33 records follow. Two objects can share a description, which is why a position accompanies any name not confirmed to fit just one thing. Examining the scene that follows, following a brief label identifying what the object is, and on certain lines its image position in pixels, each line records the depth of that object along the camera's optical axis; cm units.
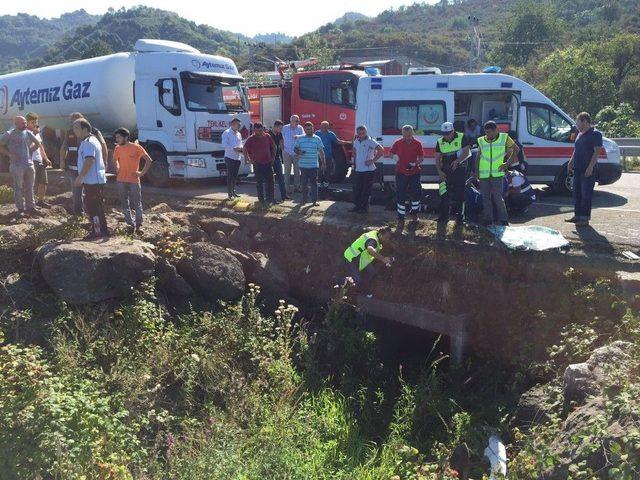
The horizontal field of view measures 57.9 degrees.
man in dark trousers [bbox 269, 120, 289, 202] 1113
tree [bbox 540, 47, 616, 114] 3131
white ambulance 1139
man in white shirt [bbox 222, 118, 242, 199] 1116
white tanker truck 1260
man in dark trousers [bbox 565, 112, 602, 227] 818
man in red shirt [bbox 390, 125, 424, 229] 859
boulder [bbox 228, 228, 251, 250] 965
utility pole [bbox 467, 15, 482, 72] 3166
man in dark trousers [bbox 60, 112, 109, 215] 873
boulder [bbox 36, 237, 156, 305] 735
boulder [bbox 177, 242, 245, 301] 834
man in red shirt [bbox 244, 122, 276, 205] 1031
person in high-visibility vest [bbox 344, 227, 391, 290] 788
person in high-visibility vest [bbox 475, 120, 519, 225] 816
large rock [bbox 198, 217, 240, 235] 990
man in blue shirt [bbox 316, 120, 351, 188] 1168
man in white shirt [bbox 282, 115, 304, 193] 1149
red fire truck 1405
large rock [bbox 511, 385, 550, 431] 556
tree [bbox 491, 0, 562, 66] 6244
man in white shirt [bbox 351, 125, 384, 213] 941
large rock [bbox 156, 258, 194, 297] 828
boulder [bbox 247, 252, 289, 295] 892
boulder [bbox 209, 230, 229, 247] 967
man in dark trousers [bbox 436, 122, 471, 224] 843
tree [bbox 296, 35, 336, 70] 5113
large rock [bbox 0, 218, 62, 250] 802
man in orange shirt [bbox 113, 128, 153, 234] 872
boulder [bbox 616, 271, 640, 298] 648
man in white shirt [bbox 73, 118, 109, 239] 802
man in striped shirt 1012
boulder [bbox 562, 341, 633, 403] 505
